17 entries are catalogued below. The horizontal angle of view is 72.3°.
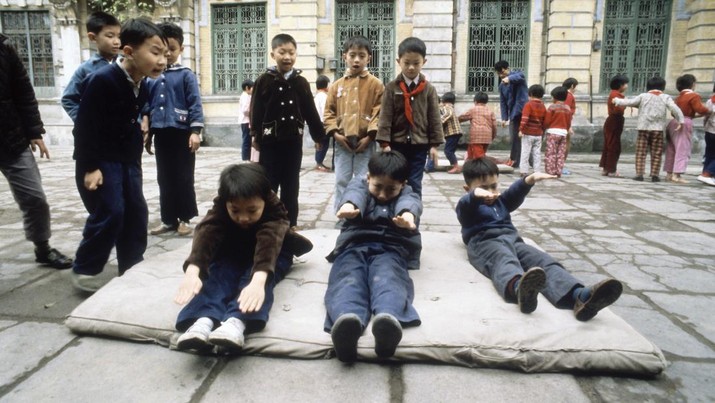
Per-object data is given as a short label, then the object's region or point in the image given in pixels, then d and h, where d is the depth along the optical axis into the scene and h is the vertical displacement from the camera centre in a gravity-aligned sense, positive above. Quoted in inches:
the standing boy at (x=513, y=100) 341.4 +11.2
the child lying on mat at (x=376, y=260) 76.4 -30.4
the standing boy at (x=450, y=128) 334.3 -8.6
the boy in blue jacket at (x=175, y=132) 159.6 -6.4
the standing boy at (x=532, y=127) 311.3 -7.0
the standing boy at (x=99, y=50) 131.2 +17.0
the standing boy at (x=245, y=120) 331.6 -4.6
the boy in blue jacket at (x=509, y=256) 87.4 -30.1
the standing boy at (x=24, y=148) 123.8 -9.5
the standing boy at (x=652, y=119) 295.7 -1.0
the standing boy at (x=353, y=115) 168.9 -0.2
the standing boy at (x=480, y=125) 321.4 -6.0
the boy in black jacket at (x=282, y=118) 157.9 -1.4
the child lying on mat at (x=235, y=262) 80.4 -28.1
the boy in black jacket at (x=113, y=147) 104.8 -7.7
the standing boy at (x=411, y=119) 165.0 -1.3
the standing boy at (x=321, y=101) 356.5 +9.5
